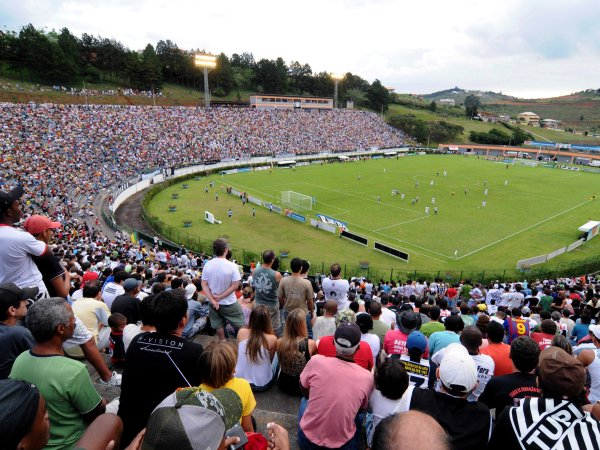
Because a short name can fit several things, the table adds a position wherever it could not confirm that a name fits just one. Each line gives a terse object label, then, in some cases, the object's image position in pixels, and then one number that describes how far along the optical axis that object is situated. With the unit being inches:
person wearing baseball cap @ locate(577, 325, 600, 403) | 229.3
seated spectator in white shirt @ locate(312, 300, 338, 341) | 270.2
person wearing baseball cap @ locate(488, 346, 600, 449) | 124.7
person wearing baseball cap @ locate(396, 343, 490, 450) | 146.3
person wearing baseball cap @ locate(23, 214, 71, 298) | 226.5
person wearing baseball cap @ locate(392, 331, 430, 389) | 201.6
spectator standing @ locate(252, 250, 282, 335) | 321.1
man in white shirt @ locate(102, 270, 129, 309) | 361.7
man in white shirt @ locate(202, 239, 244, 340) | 284.2
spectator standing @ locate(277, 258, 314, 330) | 320.5
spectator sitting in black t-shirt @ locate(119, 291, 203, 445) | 148.3
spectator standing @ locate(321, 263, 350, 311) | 375.2
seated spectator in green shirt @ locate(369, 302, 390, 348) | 296.0
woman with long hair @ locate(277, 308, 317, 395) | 215.5
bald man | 91.4
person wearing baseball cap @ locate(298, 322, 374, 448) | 159.8
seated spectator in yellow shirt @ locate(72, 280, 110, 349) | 270.1
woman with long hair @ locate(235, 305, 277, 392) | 217.2
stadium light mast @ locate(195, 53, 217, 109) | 3120.1
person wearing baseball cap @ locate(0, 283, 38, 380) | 154.7
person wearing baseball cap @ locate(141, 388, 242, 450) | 92.0
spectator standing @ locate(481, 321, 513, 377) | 239.0
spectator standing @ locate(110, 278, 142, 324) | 297.4
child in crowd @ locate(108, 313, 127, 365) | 254.8
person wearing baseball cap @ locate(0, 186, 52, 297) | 209.8
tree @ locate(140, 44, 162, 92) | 3651.6
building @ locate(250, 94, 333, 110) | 3779.5
